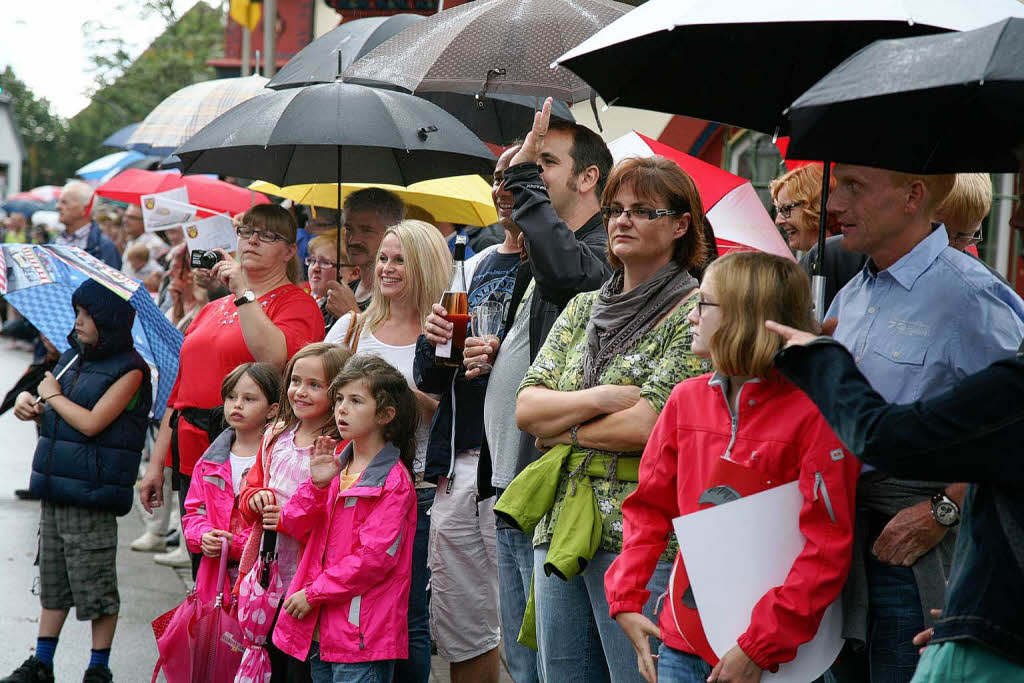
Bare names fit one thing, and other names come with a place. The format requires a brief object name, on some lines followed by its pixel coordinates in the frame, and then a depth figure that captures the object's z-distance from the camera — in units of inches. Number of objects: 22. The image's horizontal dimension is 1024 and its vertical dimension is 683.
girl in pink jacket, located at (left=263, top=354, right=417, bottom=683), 359.6
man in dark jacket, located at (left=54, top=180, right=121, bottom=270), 936.3
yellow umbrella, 589.0
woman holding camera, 445.7
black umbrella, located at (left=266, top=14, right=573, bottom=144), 535.5
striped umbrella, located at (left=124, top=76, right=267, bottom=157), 733.3
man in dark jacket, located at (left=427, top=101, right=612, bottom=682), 304.2
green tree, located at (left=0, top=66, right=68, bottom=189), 6284.5
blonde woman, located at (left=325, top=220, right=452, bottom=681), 399.9
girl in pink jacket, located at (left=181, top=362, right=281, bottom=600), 403.9
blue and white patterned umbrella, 447.8
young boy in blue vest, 455.8
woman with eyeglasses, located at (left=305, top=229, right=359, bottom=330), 520.4
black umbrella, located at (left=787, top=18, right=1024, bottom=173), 194.5
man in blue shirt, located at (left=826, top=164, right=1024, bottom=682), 230.4
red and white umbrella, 404.2
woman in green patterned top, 271.7
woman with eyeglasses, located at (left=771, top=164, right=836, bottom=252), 368.2
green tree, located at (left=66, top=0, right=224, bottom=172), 2867.6
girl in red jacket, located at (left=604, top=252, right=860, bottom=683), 224.4
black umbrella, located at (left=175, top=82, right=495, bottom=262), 445.1
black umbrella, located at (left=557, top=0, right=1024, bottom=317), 255.0
